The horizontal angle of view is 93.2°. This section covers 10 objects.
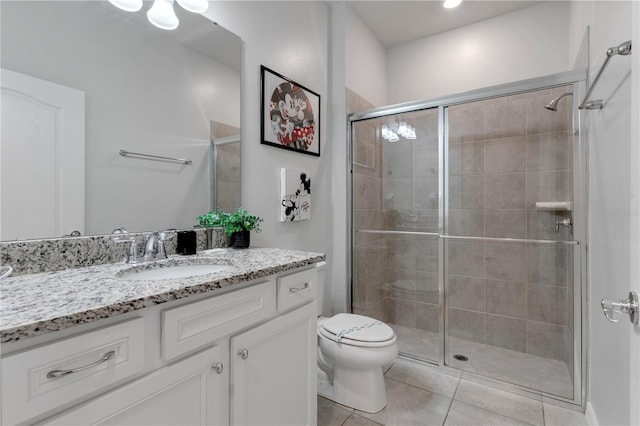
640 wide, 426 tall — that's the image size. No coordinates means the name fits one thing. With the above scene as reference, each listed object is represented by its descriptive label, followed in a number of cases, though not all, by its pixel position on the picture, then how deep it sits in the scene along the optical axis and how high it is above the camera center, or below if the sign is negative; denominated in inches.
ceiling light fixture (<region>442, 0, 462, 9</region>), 91.3 +63.7
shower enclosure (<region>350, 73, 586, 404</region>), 78.5 -5.2
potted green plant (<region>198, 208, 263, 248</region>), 59.6 -2.3
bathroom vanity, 23.8 -13.5
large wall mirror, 38.9 +15.0
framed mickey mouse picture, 73.0 +25.8
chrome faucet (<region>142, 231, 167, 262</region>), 48.8 -6.0
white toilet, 63.6 -31.4
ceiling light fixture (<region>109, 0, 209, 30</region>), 50.1 +35.2
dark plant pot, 62.2 -5.6
